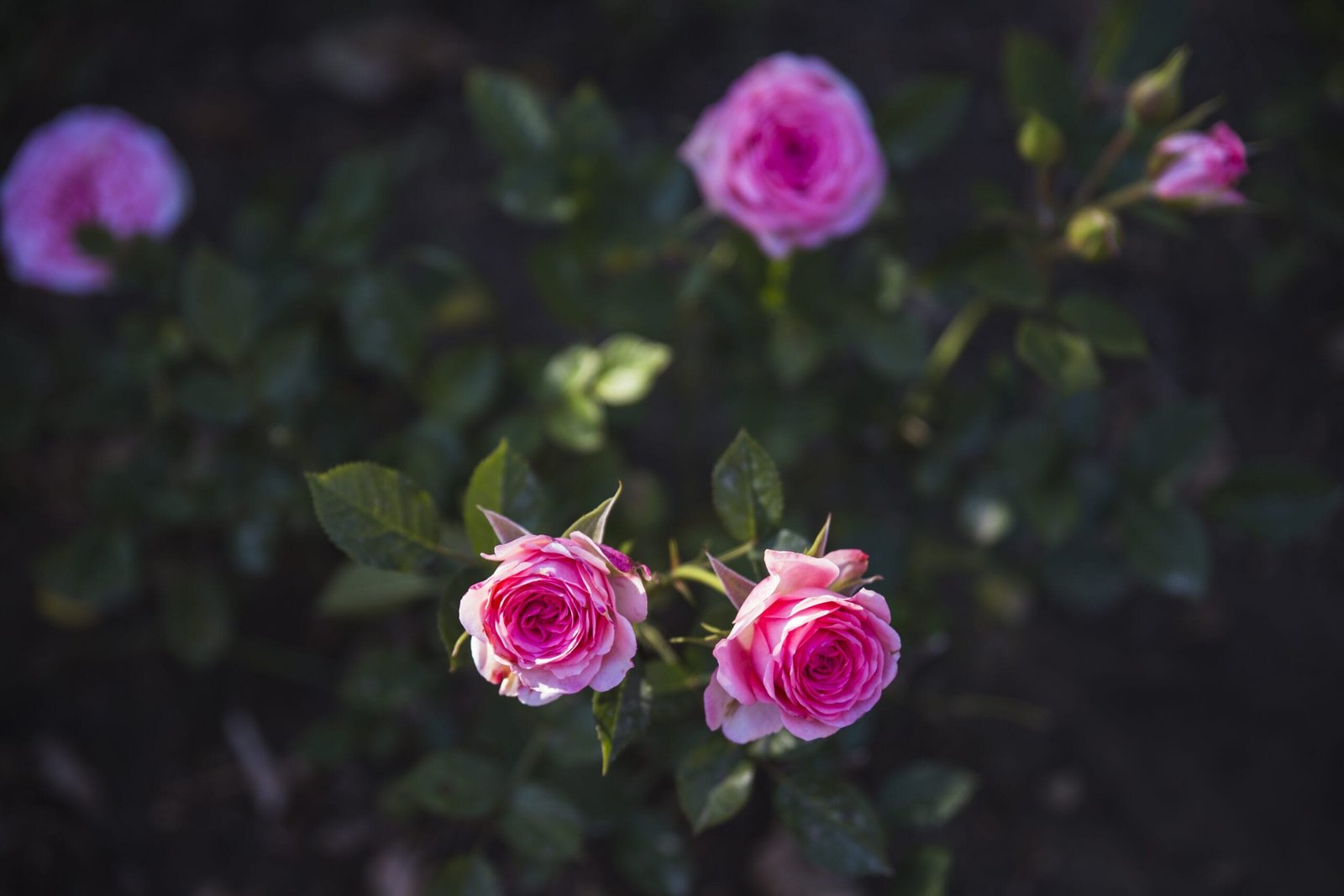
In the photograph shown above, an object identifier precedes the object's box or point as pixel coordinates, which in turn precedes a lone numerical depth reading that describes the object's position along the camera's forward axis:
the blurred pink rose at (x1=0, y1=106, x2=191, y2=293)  0.87
